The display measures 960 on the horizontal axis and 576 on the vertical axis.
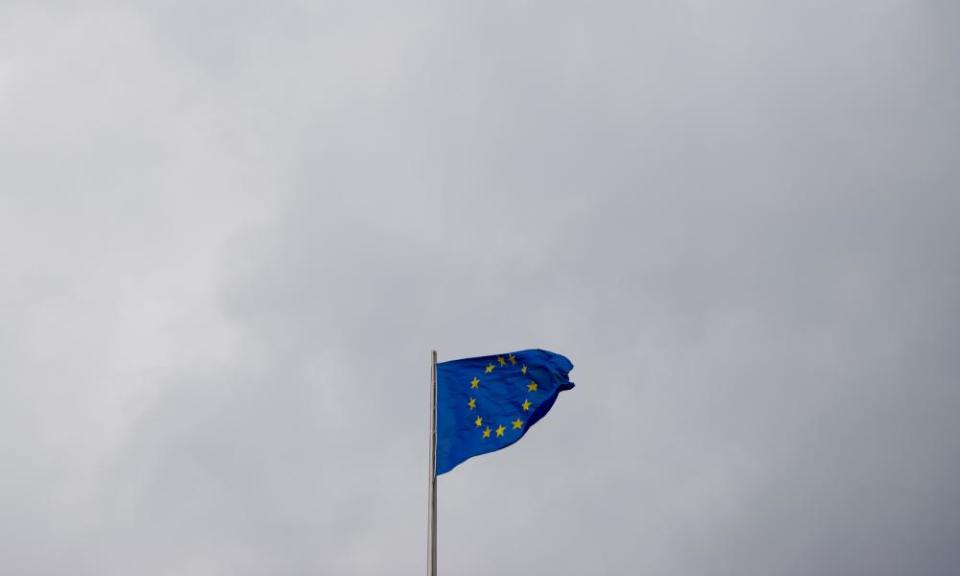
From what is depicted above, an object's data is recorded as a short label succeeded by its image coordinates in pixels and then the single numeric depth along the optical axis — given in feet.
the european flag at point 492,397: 113.39
